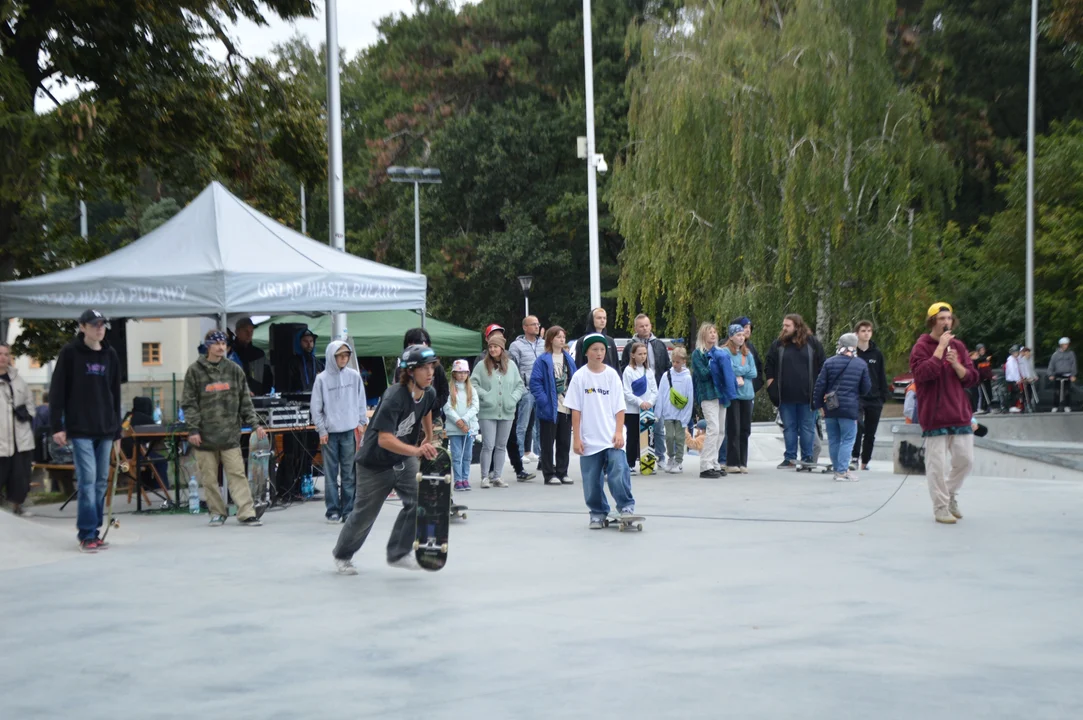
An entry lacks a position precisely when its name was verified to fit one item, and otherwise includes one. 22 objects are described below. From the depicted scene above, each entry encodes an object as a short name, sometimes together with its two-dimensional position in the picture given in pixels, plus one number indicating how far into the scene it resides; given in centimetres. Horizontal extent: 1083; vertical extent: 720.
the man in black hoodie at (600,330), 1545
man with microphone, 1092
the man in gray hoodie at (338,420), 1244
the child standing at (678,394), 1611
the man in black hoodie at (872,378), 1600
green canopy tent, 2350
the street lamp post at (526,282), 4006
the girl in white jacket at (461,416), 1446
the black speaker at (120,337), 1658
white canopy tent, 1326
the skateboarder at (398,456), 874
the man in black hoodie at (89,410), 1066
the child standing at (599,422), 1105
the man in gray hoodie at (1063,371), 3167
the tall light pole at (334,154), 1720
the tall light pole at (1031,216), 3438
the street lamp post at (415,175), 3884
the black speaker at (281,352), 1588
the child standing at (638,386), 1568
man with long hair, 1580
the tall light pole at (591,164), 2697
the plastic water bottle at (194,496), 1364
